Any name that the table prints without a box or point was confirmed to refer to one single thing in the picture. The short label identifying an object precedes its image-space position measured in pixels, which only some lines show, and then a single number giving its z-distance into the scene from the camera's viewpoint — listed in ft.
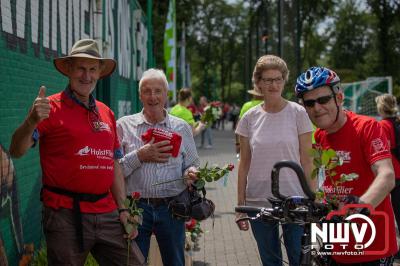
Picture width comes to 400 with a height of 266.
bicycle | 9.16
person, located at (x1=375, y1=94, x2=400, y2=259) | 25.06
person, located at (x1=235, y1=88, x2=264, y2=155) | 25.29
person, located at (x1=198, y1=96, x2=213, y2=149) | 86.61
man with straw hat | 12.54
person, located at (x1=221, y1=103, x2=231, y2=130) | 172.89
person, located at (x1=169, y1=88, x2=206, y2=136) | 37.93
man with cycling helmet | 10.68
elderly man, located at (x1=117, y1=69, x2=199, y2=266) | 15.11
